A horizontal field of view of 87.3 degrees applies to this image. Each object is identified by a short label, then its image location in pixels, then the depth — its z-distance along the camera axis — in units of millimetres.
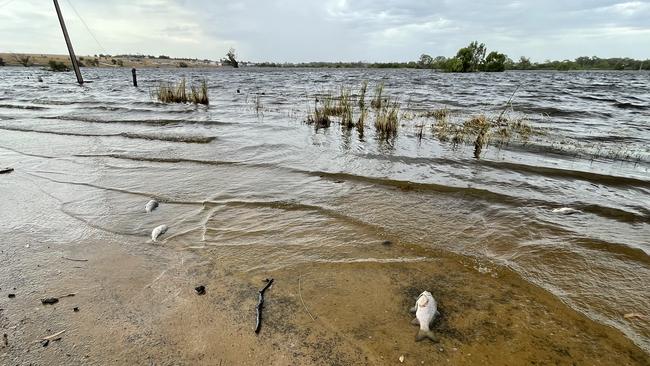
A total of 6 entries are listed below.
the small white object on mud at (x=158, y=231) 4270
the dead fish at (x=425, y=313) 2697
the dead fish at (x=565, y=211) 5191
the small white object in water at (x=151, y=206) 5090
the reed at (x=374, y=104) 15090
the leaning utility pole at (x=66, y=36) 27188
